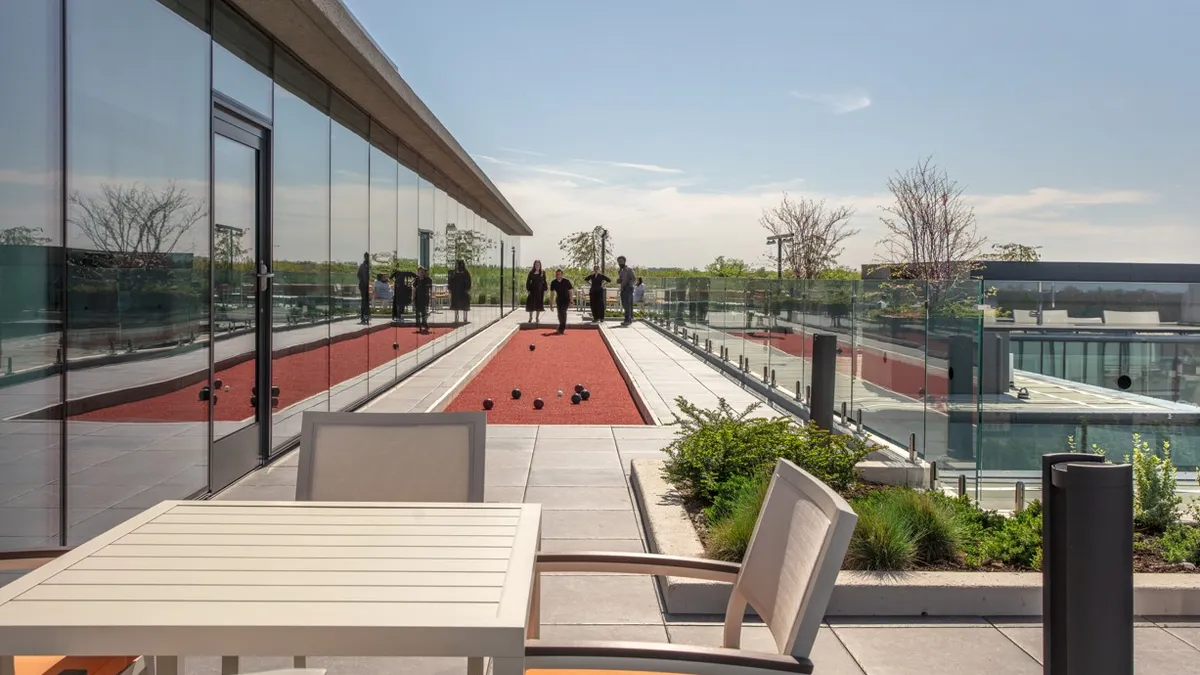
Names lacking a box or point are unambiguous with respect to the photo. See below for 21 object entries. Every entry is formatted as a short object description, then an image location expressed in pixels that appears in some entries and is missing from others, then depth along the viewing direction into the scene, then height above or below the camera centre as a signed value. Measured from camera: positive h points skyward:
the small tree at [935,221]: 44.47 +3.86
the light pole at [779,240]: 31.66 +2.16
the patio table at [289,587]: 2.16 -0.66
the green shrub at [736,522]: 5.25 -1.13
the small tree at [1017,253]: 58.53 +3.34
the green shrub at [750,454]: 6.55 -0.93
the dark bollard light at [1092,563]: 3.12 -0.75
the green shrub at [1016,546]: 5.24 -1.19
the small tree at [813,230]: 53.38 +4.13
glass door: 7.22 +0.01
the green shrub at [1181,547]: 5.31 -1.20
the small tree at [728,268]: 54.57 +2.26
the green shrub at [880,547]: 5.04 -1.14
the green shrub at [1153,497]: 5.96 -1.05
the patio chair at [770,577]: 2.42 -0.76
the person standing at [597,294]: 30.39 +0.40
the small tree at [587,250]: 67.75 +3.78
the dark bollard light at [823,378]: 8.57 -0.56
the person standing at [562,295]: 27.77 +0.32
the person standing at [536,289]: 29.47 +0.49
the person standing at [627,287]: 30.61 +0.61
